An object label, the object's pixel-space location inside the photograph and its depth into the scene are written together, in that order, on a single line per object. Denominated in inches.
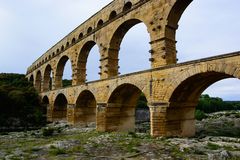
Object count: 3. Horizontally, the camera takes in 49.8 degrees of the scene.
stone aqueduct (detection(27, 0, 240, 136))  465.1
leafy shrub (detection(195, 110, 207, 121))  1209.9
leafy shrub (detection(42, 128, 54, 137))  628.5
